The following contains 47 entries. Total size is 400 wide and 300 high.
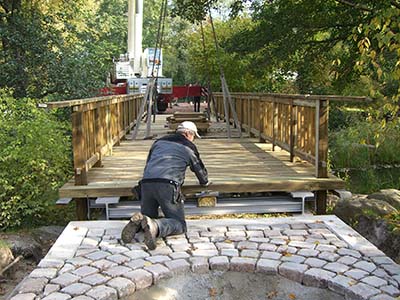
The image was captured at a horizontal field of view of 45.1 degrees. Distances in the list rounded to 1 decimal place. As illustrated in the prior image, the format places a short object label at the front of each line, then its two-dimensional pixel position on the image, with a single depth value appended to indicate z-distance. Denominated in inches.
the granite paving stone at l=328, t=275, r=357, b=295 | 123.1
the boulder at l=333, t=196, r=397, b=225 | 204.8
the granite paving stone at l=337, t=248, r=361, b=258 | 144.0
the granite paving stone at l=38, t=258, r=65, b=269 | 136.9
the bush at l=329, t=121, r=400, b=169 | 393.7
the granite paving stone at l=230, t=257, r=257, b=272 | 137.5
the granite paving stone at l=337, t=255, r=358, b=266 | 137.9
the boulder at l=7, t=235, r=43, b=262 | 209.3
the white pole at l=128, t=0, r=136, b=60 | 647.8
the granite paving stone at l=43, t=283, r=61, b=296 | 120.4
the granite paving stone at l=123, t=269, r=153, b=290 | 128.5
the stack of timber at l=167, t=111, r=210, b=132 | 409.1
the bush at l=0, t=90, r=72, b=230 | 235.6
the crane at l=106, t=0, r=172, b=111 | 639.1
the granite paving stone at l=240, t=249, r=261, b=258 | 144.6
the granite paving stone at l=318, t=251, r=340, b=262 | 141.3
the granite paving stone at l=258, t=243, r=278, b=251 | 150.3
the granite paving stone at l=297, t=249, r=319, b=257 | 144.6
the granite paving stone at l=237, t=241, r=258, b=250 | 151.6
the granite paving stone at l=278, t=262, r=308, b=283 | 131.7
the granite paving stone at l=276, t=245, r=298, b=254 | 148.3
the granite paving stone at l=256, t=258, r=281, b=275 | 135.3
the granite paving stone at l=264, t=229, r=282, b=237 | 164.3
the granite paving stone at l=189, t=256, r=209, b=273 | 137.6
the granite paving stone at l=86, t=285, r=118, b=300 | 119.5
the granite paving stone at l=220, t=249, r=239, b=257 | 145.6
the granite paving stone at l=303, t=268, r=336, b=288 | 128.0
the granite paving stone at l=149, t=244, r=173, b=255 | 148.2
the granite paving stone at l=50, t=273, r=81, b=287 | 125.8
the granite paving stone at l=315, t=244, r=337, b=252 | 149.0
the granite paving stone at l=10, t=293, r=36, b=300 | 117.3
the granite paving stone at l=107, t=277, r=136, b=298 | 123.5
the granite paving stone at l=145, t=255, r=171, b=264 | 141.6
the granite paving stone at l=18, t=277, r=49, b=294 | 121.6
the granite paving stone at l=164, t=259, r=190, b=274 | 136.1
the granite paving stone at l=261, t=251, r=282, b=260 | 143.3
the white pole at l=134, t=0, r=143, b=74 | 643.5
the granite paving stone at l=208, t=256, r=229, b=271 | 138.2
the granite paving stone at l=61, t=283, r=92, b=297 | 120.3
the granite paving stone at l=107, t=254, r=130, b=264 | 141.3
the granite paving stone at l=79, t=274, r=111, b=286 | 126.4
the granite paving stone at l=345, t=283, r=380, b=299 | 117.9
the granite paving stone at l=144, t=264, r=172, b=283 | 132.3
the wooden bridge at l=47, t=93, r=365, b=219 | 198.5
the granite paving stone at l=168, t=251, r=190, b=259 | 144.8
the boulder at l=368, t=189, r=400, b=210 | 234.5
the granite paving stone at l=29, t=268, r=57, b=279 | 129.9
